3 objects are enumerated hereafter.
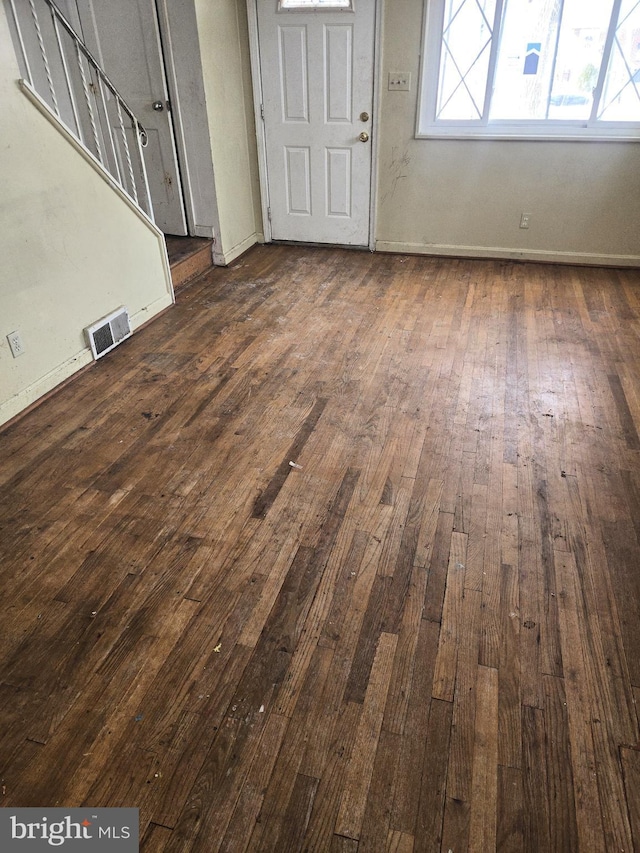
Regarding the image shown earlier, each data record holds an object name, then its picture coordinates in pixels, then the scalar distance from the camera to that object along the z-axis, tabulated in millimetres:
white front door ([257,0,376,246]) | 4531
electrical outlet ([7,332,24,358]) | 2947
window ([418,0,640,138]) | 4152
